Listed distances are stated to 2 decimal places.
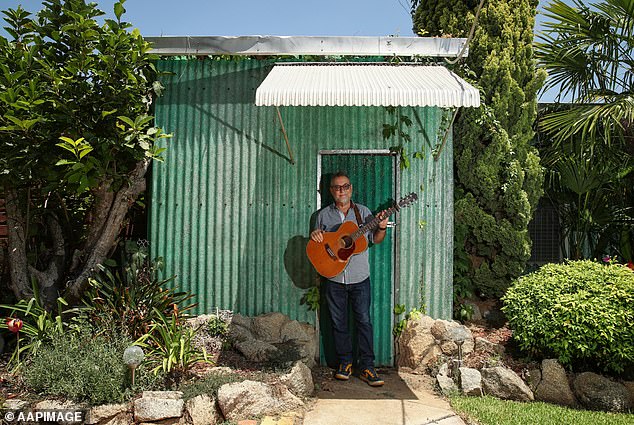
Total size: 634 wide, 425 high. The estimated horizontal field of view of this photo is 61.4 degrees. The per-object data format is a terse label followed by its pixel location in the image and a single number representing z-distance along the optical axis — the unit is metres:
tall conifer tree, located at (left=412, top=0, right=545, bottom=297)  6.96
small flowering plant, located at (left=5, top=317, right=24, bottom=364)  5.21
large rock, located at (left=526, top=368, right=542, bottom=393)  5.48
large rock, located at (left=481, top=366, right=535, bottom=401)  5.42
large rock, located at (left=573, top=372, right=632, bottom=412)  5.21
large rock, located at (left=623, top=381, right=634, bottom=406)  5.28
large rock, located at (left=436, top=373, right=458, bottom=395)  5.53
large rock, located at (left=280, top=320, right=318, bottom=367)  5.89
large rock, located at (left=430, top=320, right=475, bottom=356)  6.03
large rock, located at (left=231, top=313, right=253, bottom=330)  6.16
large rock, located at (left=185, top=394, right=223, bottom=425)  4.68
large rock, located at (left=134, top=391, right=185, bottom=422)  4.61
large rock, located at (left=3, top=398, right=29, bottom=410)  4.64
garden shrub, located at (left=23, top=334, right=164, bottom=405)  4.74
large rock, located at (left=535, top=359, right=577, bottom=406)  5.38
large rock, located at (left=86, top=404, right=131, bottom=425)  4.65
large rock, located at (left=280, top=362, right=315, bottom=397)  5.20
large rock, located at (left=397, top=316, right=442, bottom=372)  6.14
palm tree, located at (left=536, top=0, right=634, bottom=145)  7.36
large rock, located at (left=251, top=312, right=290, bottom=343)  6.09
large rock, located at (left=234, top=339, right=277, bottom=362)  5.62
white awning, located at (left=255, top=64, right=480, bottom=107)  5.13
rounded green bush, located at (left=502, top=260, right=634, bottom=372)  5.34
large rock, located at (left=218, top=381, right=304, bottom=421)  4.74
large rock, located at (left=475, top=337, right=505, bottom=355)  6.04
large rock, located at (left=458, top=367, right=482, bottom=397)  5.49
